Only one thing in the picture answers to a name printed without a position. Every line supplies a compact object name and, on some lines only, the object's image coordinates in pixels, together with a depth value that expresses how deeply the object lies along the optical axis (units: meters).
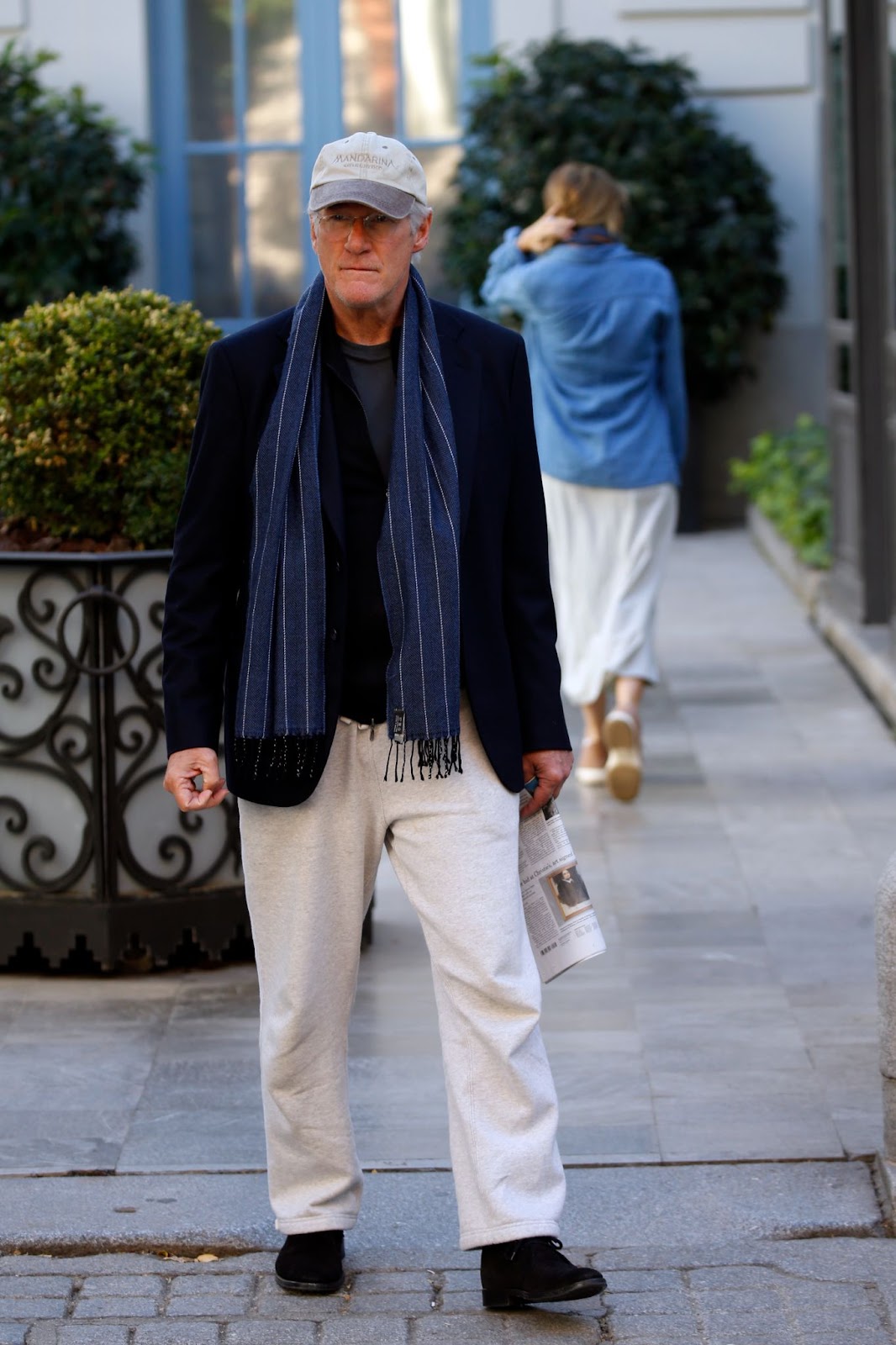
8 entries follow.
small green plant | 23.05
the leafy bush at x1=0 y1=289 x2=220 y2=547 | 10.15
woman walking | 14.12
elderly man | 6.51
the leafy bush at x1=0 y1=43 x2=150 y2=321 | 26.88
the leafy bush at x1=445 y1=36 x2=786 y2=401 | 26.15
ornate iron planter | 10.16
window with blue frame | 28.51
